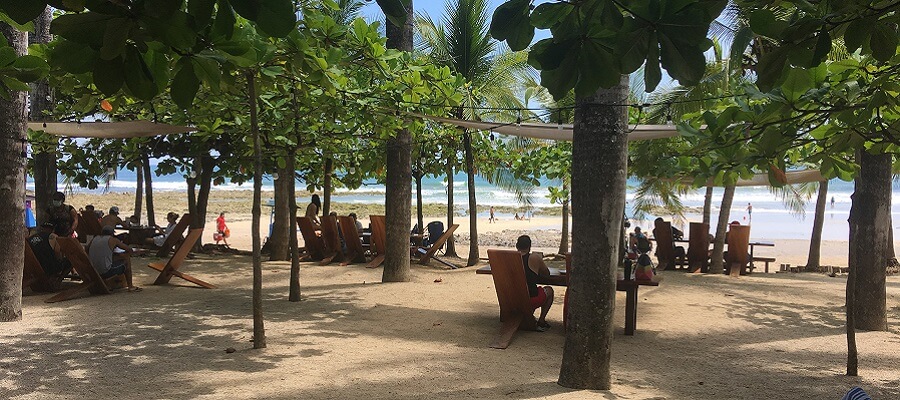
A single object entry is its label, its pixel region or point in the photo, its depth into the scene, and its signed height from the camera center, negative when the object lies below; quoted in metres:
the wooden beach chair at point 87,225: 13.13 -0.68
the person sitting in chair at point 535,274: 7.00 -0.76
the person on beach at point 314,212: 13.42 -0.39
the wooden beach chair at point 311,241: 12.30 -0.85
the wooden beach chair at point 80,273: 7.93 -0.95
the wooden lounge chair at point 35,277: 8.27 -1.05
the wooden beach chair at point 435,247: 12.17 -0.89
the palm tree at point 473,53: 14.64 +2.92
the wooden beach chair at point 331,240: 12.21 -0.82
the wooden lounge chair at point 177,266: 9.01 -0.95
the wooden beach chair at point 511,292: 6.69 -0.92
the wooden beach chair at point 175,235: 11.04 -0.71
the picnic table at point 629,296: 6.87 -0.94
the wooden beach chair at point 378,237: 11.80 -0.73
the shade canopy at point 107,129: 8.58 +0.73
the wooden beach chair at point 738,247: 12.30 -0.82
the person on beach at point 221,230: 17.80 -1.01
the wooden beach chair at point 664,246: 12.64 -0.84
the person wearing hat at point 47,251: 8.56 -0.75
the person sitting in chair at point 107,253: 8.38 -0.76
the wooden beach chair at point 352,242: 12.00 -0.83
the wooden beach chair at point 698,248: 12.55 -0.86
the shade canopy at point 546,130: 7.62 +0.76
